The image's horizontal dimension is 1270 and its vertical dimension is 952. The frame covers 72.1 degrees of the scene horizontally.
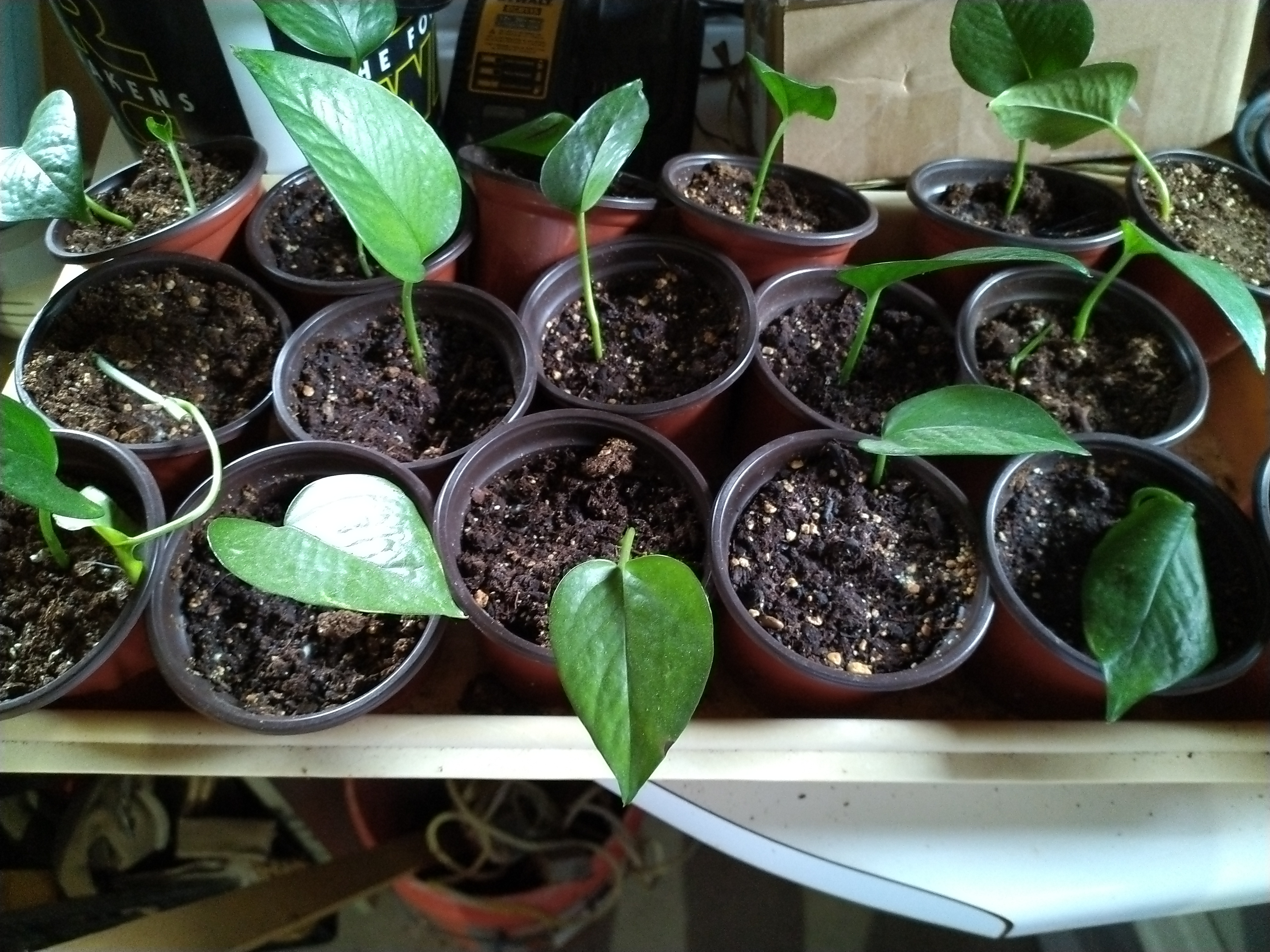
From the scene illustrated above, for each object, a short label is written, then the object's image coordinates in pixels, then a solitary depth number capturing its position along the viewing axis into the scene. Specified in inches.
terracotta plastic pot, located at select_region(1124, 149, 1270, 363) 33.8
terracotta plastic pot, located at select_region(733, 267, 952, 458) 29.6
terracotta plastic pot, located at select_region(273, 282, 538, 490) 27.2
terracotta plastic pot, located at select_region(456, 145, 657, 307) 31.1
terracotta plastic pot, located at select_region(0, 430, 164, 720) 22.0
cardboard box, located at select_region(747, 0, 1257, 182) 33.7
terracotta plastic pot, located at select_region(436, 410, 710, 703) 23.7
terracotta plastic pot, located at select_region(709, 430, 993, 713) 23.3
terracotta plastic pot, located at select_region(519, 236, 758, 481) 28.3
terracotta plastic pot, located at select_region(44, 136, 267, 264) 30.2
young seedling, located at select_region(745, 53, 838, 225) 28.4
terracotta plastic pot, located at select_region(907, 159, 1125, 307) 32.6
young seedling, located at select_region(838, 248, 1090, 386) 22.4
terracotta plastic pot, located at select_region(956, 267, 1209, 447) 30.0
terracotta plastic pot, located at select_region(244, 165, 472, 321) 30.4
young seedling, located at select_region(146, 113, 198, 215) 29.7
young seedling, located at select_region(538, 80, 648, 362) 24.9
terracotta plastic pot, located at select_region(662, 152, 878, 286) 31.5
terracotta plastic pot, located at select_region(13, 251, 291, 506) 26.7
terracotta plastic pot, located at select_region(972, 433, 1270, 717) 24.2
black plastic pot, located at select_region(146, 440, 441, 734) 22.1
